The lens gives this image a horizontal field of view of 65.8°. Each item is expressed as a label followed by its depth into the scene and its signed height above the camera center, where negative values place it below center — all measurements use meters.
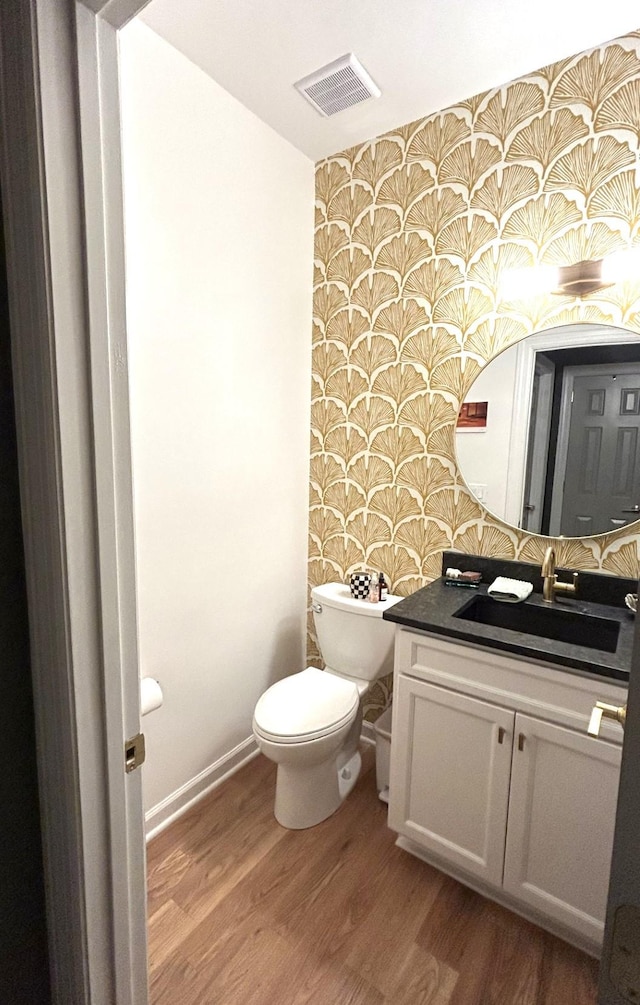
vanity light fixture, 1.62 +0.57
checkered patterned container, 2.17 -0.63
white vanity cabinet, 1.34 -0.99
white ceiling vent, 1.68 +1.25
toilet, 1.72 -0.99
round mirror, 1.67 +0.04
